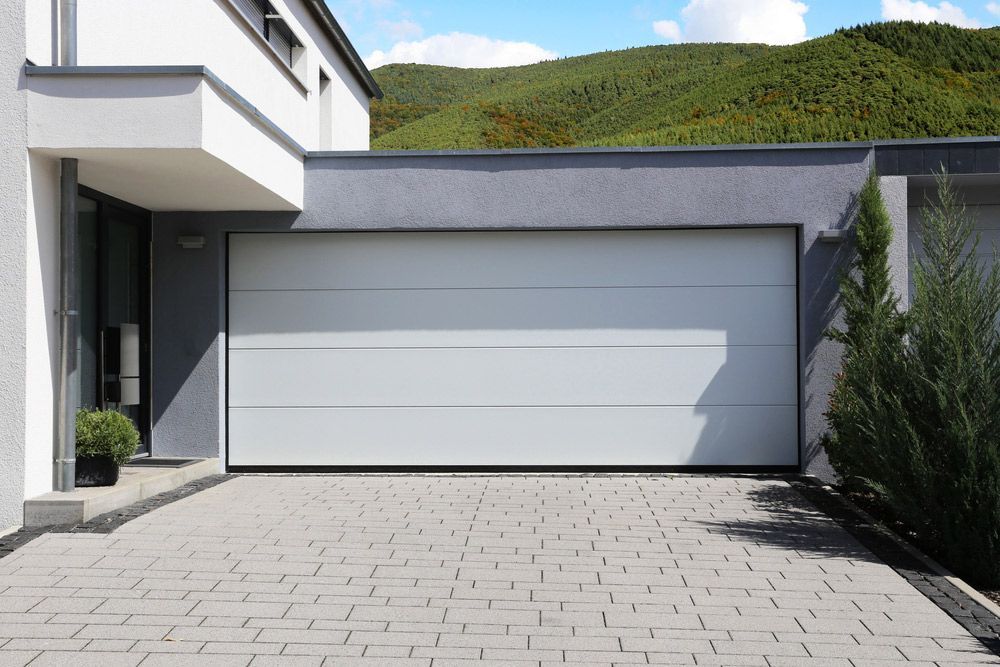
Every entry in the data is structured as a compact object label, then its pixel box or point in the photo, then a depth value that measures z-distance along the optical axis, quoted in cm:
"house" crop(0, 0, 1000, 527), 881
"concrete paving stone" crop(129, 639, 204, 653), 409
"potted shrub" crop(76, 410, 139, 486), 695
